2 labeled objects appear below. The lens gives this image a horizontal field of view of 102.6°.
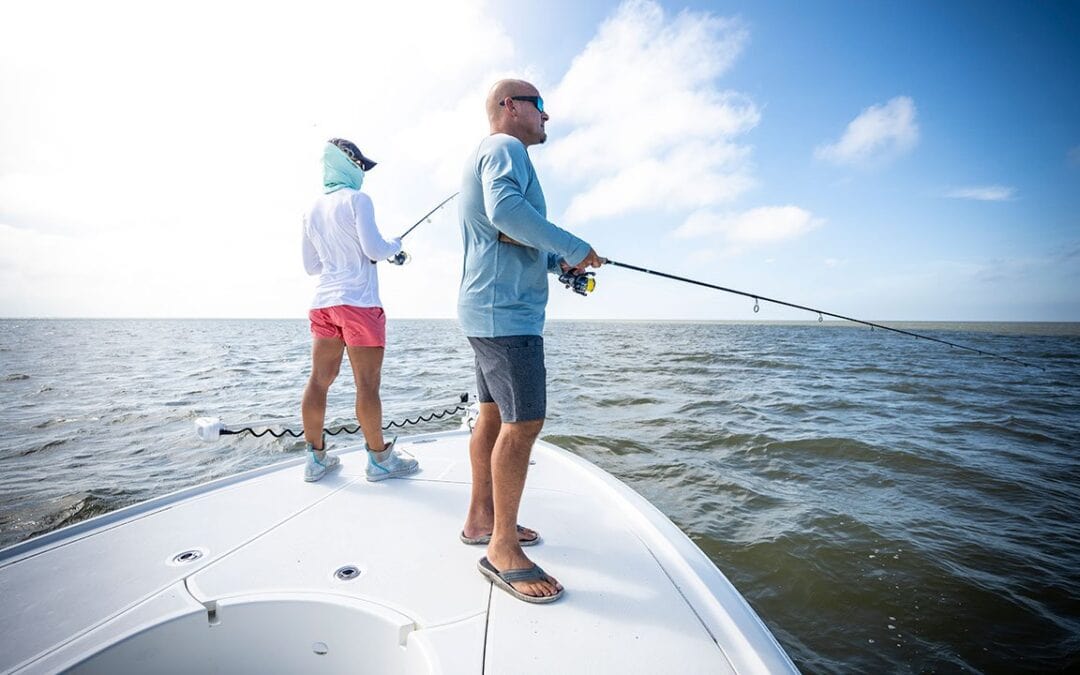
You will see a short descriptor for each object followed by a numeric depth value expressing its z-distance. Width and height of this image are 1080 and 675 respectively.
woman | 2.56
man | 1.67
